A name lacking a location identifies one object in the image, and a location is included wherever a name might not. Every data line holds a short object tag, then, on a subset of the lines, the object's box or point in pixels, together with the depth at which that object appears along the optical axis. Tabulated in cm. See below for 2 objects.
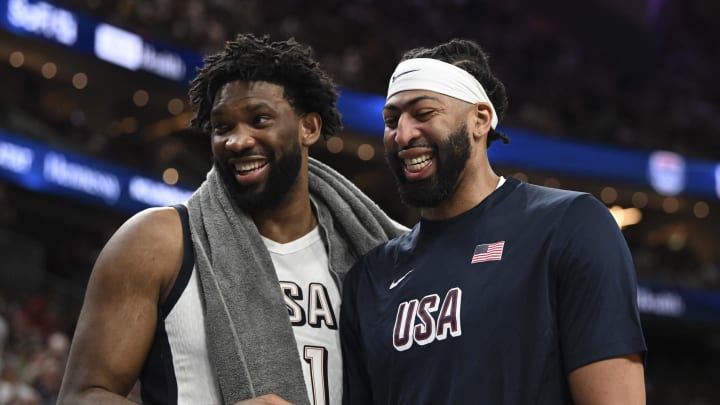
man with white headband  516
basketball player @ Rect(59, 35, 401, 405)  554
